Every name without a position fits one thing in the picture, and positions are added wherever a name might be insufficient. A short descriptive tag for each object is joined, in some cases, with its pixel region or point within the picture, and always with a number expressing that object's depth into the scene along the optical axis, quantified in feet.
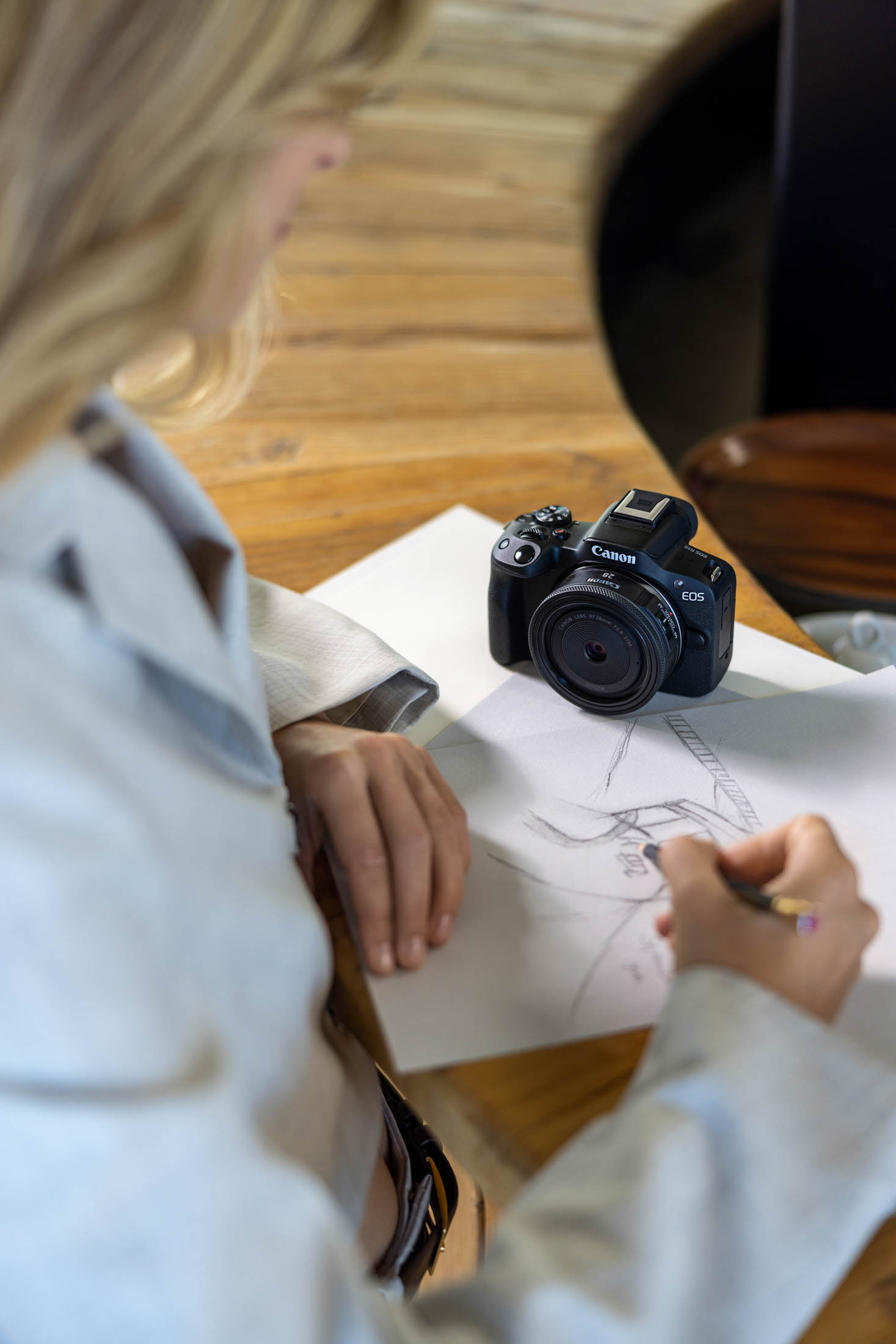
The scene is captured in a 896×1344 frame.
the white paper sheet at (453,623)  2.00
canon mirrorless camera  1.86
